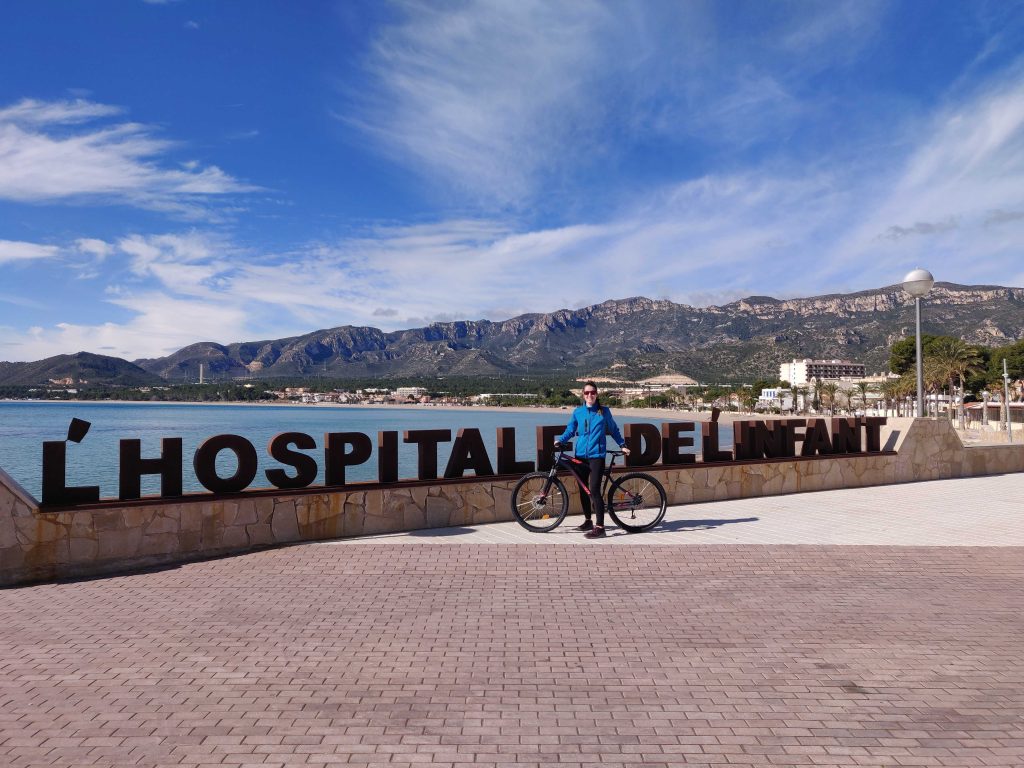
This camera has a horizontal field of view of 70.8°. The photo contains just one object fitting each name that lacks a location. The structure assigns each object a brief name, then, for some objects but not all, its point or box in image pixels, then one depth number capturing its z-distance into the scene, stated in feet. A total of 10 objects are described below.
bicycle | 30.48
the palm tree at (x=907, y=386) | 239.87
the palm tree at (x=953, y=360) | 221.66
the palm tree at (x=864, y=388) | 324.39
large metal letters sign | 26.05
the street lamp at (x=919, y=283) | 43.73
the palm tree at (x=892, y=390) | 258.98
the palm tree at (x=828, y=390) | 353.49
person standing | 29.22
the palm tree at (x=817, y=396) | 361.71
